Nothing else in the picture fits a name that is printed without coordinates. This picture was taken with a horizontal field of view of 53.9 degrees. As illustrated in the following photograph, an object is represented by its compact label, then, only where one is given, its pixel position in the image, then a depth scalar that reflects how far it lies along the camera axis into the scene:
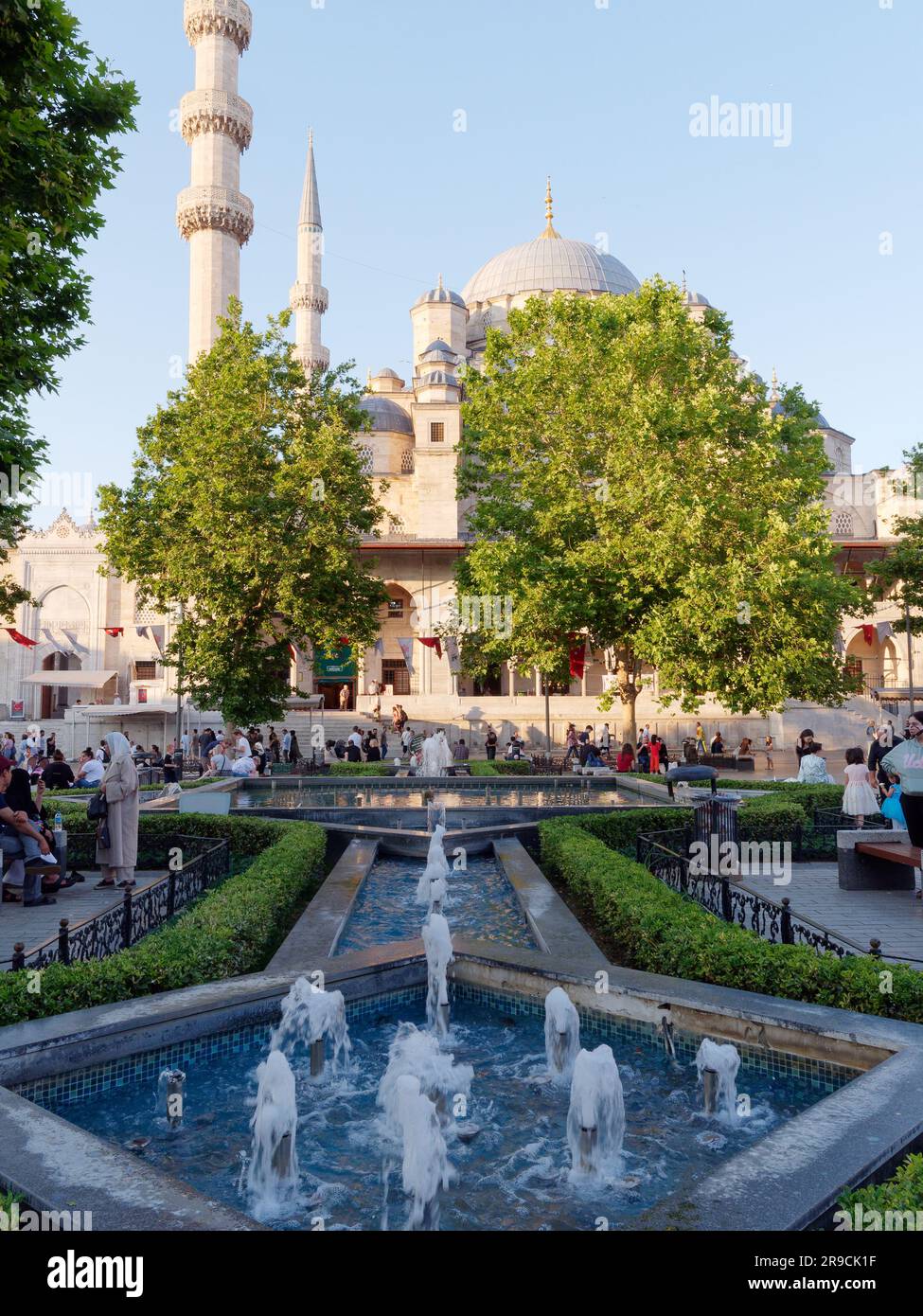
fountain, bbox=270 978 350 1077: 4.97
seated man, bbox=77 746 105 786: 13.98
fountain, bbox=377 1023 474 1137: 4.33
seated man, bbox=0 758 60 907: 8.36
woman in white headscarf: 8.57
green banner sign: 35.19
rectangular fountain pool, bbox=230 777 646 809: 13.65
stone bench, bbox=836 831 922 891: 9.02
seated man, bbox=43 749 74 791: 14.57
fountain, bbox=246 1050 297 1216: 3.56
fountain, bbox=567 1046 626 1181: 3.78
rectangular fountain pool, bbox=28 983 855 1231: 3.48
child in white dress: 10.54
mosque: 31.30
